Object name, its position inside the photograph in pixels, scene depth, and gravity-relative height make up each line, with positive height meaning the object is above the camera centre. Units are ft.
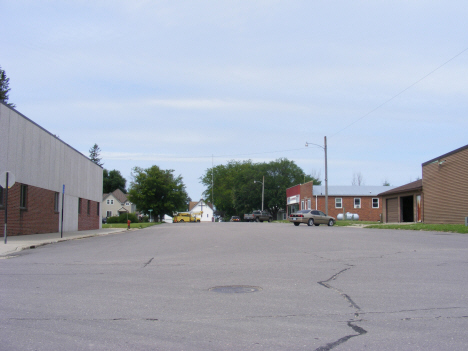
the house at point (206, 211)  491.35 +1.38
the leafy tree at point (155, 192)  287.89 +12.84
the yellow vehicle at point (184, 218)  283.59 -3.54
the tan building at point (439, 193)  111.14 +5.42
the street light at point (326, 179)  151.53 +10.75
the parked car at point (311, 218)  139.95 -1.71
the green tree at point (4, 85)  187.62 +52.81
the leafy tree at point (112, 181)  438.81 +30.11
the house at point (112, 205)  359.87 +5.26
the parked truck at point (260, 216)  234.38 -1.89
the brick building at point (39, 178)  74.18 +6.97
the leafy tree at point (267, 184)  327.26 +20.37
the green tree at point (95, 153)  466.70 +60.17
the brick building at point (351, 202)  216.33 +4.87
